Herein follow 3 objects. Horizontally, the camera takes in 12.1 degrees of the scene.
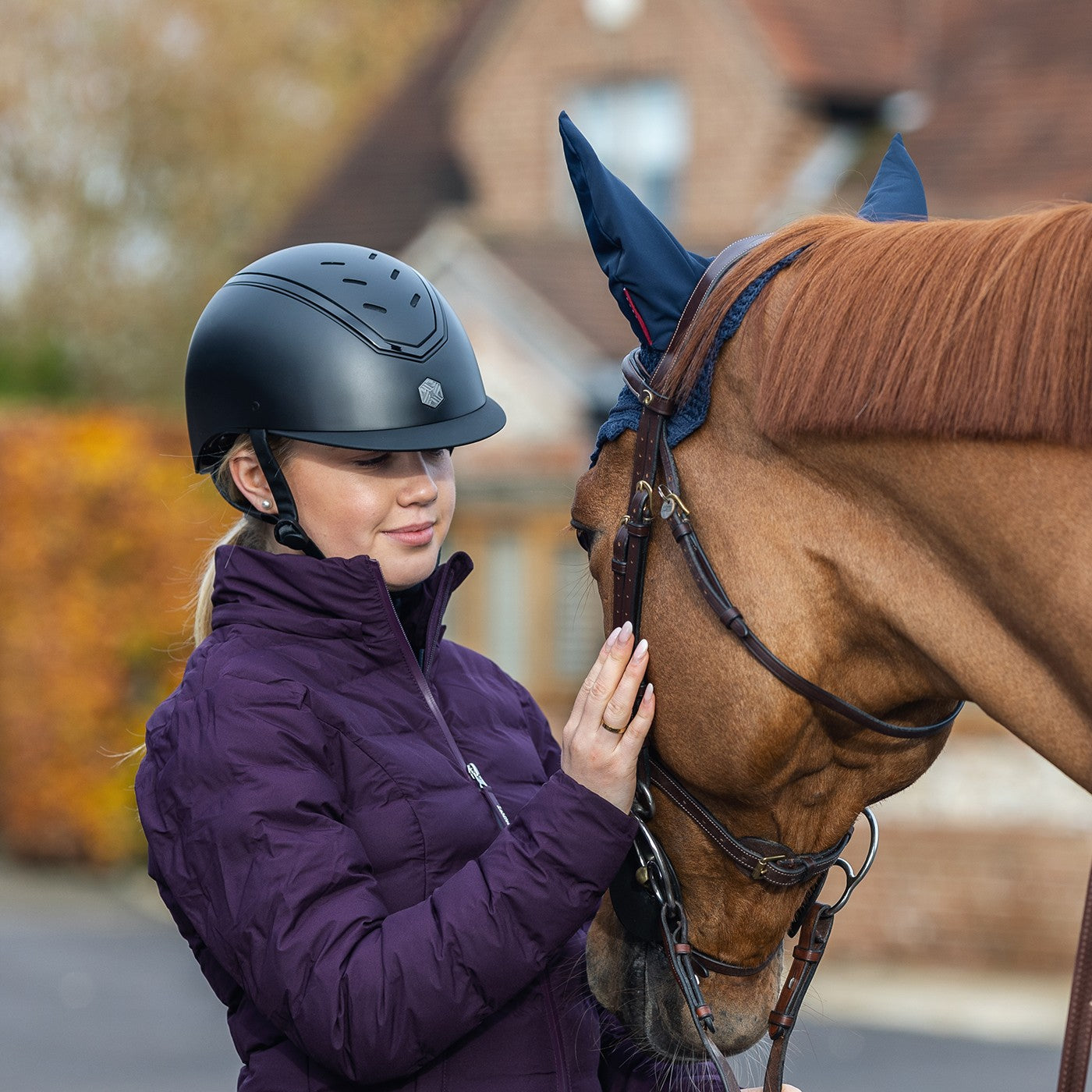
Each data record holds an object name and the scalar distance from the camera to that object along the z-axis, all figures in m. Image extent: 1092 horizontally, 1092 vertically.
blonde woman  4.83
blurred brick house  15.11
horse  4.63
